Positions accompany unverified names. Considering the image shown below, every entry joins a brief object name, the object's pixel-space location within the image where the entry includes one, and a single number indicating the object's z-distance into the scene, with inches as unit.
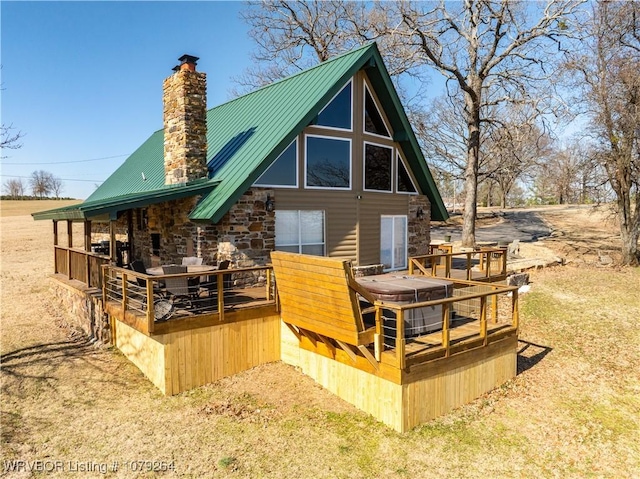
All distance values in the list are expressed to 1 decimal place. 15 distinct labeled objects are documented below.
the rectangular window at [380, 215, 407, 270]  524.1
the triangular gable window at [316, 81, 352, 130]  459.5
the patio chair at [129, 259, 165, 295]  343.4
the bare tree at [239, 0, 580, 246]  748.0
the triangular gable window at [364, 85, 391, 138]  493.5
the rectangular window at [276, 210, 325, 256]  433.7
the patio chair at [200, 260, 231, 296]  343.5
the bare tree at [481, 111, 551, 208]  761.0
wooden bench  260.1
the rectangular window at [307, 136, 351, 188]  452.1
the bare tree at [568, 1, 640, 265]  703.1
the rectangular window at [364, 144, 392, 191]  499.5
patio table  346.9
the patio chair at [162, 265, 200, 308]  323.0
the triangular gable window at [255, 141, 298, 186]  423.5
